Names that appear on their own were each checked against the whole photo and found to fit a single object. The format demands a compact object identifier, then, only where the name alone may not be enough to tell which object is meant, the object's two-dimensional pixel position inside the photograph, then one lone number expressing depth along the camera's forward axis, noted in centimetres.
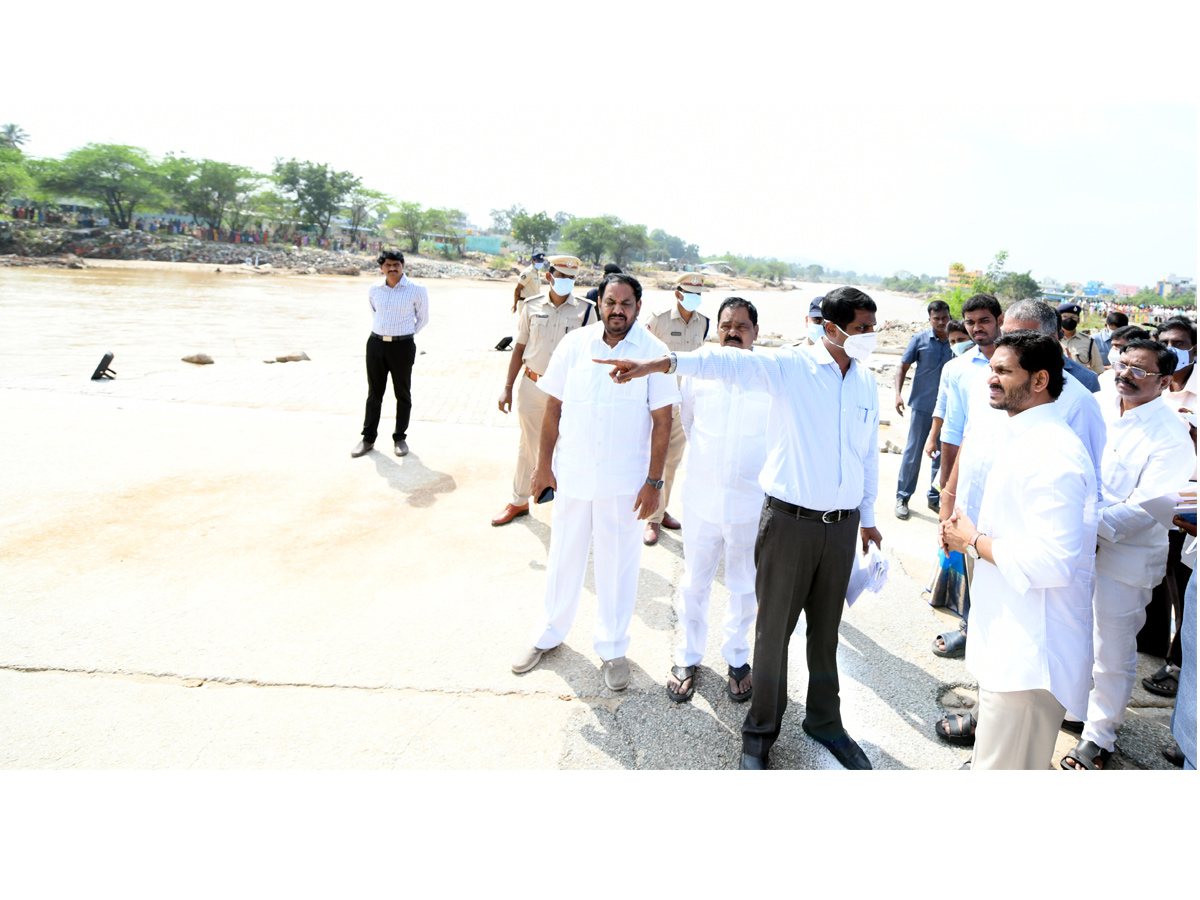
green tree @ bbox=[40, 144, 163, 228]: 4762
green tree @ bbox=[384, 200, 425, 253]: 6925
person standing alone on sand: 626
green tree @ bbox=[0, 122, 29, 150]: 6012
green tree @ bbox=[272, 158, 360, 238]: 5958
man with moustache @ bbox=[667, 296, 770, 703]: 302
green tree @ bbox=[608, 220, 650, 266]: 8262
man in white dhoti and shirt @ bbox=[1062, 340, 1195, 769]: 266
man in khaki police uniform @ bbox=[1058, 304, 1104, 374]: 662
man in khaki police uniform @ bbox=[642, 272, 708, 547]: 493
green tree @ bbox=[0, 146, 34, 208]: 4394
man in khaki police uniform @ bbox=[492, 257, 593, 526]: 510
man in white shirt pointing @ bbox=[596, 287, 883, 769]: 246
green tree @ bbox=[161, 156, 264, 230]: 5291
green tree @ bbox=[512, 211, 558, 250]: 7488
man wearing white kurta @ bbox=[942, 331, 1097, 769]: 192
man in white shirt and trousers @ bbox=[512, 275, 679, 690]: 307
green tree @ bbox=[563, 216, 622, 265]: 8106
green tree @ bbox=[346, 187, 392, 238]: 6444
